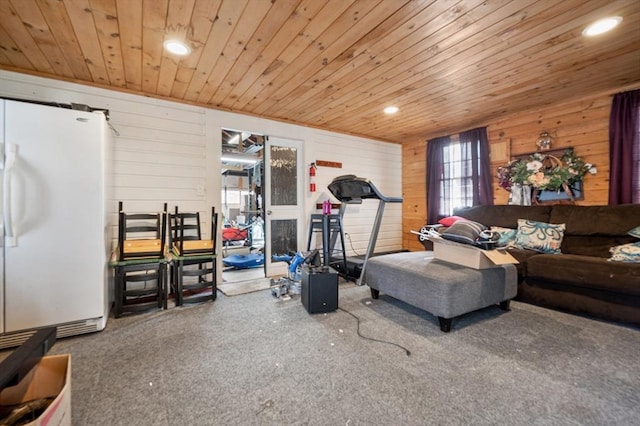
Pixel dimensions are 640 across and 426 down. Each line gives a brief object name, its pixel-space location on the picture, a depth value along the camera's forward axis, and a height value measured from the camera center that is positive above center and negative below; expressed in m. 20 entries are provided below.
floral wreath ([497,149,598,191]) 3.33 +0.54
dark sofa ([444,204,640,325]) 2.26 -0.50
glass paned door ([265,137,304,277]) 4.05 +0.25
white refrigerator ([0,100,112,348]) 1.89 -0.02
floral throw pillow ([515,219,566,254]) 3.01 -0.27
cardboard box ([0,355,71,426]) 1.10 -0.72
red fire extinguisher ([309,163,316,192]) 4.33 +0.61
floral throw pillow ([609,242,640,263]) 2.40 -0.38
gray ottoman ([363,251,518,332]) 2.12 -0.61
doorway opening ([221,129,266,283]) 4.46 +0.07
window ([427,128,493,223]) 4.22 +0.67
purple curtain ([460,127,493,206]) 4.16 +0.73
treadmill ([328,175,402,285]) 3.17 +0.21
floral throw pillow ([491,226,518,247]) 3.32 -0.29
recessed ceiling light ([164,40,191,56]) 2.16 +1.38
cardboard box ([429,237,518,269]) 2.27 -0.37
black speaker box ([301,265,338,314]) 2.53 -0.71
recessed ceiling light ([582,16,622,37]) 1.91 +1.36
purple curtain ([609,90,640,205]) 2.95 +0.69
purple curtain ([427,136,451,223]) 4.80 +0.72
